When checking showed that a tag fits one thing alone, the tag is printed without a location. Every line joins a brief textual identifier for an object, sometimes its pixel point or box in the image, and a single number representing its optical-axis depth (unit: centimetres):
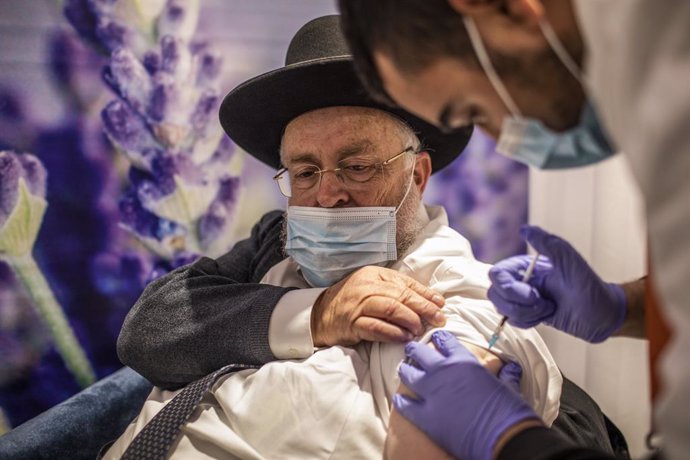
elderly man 128
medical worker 47
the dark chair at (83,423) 163
